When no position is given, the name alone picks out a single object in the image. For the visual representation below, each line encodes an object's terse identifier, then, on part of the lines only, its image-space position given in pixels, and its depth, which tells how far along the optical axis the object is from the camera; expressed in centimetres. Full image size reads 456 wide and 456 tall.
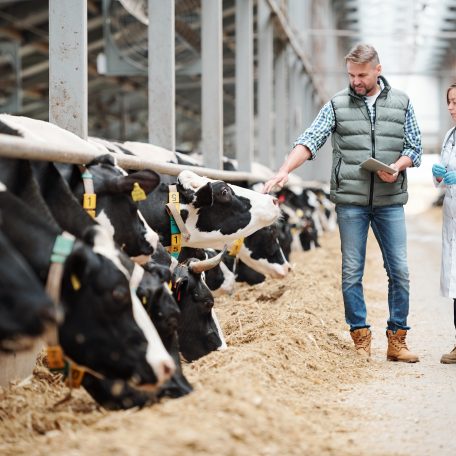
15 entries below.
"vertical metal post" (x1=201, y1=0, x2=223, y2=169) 959
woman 640
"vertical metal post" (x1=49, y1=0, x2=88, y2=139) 576
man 634
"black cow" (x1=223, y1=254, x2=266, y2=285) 965
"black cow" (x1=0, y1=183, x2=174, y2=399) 371
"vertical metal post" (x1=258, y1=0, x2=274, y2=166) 1334
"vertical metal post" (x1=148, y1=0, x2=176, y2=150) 798
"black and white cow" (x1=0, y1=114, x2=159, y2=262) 473
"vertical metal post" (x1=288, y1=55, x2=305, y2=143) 1822
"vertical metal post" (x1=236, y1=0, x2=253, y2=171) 1152
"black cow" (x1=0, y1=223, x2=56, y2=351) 328
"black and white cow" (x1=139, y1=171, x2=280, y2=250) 618
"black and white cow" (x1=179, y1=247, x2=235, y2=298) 834
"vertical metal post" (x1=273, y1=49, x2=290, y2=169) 1552
